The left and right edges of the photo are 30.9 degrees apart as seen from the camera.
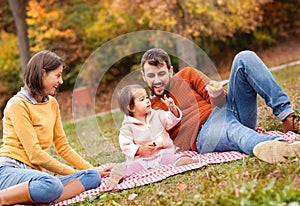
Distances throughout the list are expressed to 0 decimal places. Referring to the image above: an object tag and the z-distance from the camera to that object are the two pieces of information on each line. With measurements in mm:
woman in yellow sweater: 3832
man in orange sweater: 3924
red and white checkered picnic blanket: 3834
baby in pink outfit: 4066
